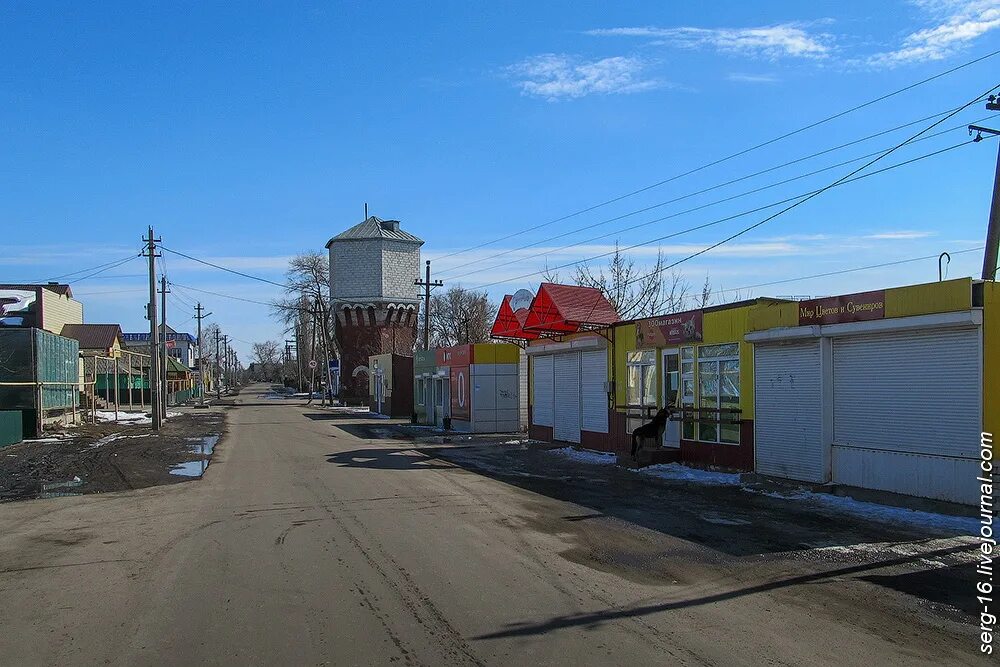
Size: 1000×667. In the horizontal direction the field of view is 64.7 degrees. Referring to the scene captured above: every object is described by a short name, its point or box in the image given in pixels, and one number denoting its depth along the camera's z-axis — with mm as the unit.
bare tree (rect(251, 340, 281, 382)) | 191100
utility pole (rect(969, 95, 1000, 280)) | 15992
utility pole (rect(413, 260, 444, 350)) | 47188
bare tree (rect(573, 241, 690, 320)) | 47781
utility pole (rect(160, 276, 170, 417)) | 44678
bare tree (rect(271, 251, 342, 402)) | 76562
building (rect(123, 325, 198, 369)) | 128413
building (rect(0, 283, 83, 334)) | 40531
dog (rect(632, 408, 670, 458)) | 18234
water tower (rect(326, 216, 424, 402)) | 69375
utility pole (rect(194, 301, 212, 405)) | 68706
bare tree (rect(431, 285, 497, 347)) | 88081
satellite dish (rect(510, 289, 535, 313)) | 26203
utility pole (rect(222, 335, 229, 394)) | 154250
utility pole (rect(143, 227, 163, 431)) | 34438
